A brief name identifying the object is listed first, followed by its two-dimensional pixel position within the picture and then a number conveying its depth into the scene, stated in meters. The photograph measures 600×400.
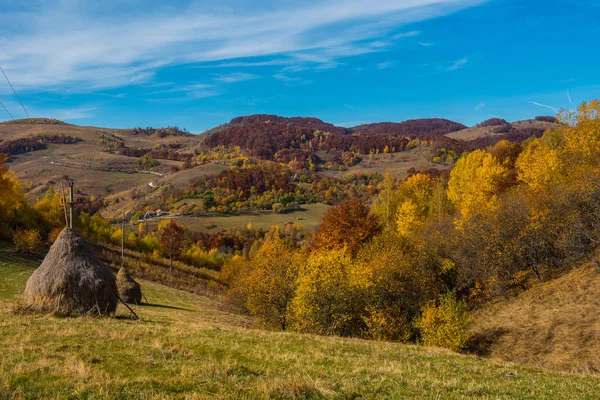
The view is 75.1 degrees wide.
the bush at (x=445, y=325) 28.98
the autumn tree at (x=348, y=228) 50.56
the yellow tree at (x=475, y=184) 46.62
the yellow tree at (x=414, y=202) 57.81
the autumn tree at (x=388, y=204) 68.79
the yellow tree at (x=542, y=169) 44.78
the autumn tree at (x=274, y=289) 36.59
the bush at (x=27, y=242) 53.47
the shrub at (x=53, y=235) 65.00
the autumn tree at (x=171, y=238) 86.38
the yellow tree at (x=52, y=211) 78.44
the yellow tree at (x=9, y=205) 60.78
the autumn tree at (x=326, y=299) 31.14
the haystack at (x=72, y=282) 21.60
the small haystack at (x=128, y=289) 39.00
